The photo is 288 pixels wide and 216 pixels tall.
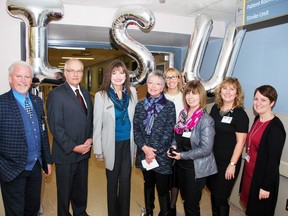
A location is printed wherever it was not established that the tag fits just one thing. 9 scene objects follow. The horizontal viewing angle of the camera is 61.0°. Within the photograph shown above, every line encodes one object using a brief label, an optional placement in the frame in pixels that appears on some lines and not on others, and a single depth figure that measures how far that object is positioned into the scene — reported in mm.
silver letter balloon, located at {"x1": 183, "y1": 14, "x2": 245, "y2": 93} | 2338
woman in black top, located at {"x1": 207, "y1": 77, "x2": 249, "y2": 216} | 1844
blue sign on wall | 1932
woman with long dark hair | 1934
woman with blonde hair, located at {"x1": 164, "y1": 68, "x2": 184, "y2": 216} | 2219
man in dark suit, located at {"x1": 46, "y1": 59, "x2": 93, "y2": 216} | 1871
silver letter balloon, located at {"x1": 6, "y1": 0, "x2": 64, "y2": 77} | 2002
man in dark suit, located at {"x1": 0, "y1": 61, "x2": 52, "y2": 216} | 1684
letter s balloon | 2188
